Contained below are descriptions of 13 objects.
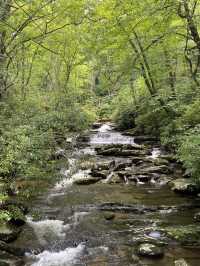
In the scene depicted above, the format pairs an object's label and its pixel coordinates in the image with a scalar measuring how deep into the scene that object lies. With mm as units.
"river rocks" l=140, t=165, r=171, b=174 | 12923
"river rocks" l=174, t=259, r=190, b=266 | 6042
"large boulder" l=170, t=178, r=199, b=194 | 10297
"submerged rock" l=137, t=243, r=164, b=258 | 6455
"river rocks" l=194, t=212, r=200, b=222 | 8183
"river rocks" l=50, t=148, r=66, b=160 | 13972
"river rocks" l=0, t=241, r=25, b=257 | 6731
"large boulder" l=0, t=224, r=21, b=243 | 7203
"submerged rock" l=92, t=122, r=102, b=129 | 28778
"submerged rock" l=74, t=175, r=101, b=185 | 12055
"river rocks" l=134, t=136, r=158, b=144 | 19666
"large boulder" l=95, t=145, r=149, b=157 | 16453
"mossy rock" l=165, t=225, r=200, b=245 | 7012
